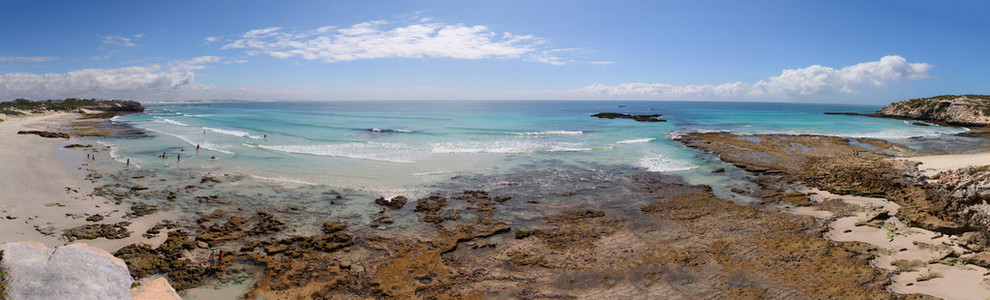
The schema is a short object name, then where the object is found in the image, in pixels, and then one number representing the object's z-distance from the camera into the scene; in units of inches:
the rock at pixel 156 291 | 286.7
